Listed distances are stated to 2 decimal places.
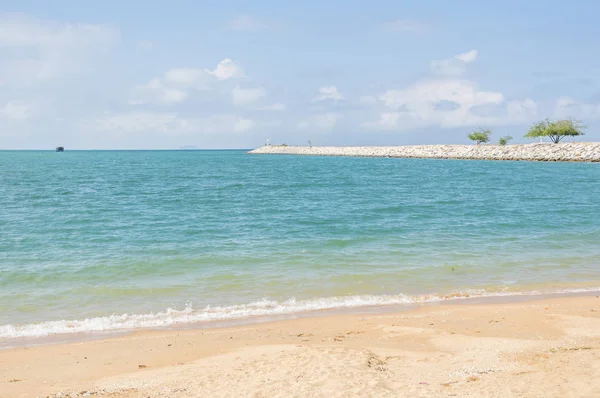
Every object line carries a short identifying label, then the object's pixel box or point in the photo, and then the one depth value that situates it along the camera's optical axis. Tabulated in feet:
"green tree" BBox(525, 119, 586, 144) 327.35
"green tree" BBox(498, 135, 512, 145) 367.25
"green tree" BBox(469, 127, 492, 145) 398.21
